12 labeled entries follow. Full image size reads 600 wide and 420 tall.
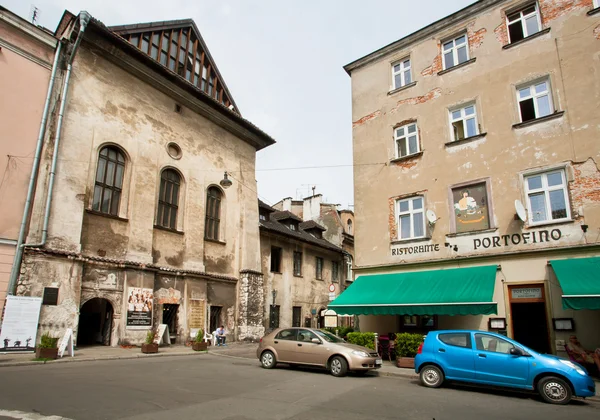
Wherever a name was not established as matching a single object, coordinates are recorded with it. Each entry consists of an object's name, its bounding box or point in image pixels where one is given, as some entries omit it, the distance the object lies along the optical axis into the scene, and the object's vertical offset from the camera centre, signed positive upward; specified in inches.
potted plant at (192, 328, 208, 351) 760.3 -63.0
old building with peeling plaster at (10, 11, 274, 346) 674.8 +216.4
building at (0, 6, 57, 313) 619.2 +309.9
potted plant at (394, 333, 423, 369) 543.2 -50.7
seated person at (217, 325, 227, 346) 887.7 -60.4
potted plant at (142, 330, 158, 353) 673.0 -60.9
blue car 344.8 -49.9
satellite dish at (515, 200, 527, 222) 538.0 +126.6
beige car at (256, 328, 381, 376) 469.1 -50.4
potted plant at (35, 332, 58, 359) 542.3 -53.9
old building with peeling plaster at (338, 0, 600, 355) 513.7 +191.2
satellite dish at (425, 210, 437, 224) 619.6 +137.3
